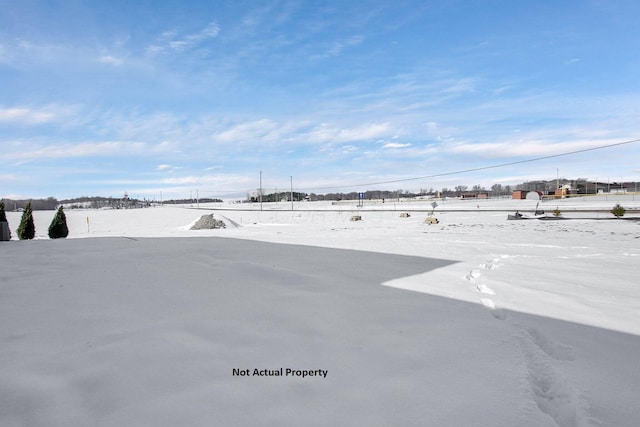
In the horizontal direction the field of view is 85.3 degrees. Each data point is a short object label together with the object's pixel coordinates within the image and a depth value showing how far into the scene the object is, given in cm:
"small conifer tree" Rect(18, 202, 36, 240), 1581
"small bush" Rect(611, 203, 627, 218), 2194
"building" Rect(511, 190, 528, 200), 6800
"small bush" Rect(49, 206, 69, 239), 1753
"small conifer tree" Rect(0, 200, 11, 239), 1313
